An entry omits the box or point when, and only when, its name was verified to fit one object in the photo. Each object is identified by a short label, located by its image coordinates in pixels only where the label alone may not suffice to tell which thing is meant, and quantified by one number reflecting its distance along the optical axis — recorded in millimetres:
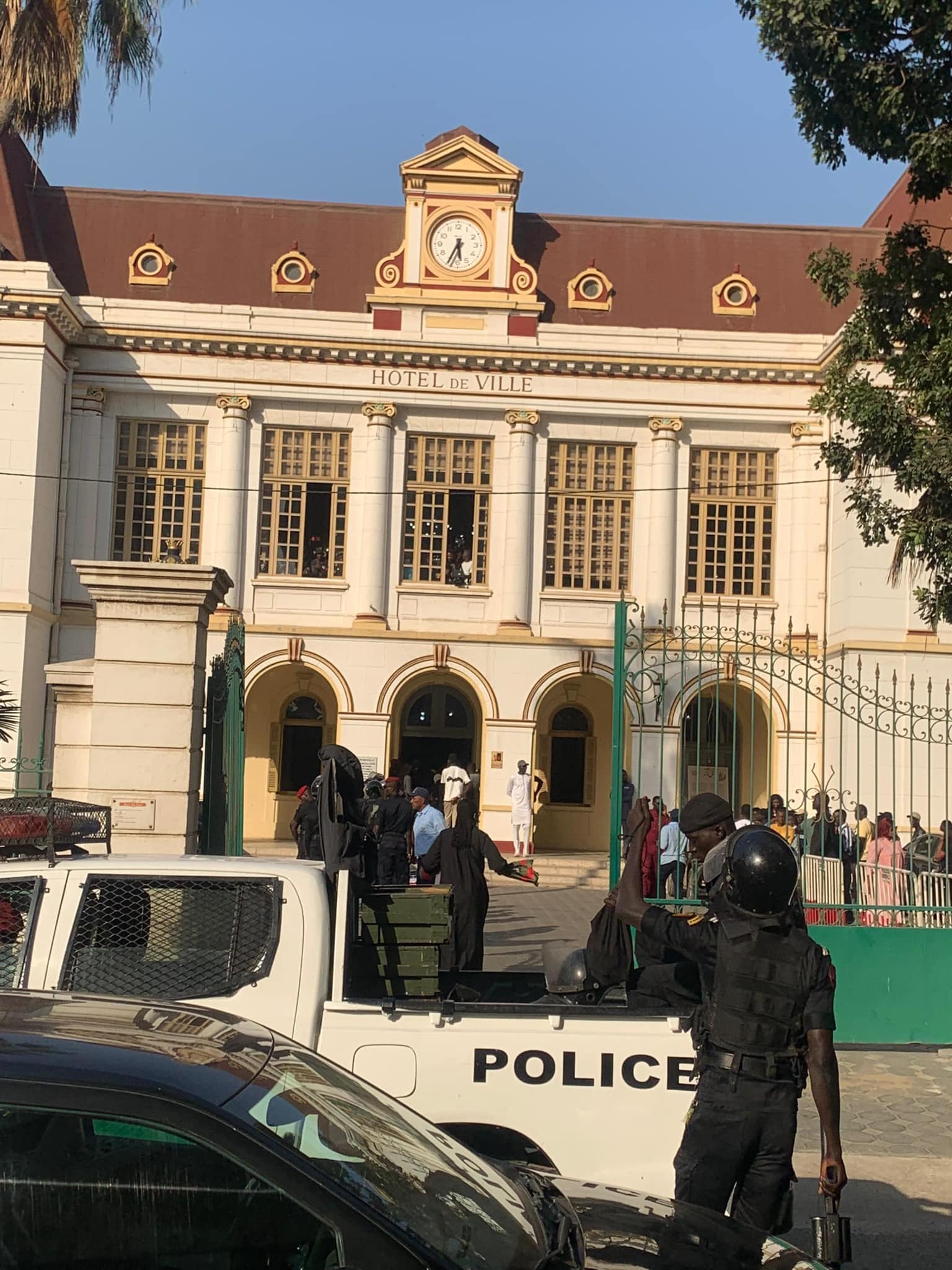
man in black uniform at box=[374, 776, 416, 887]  15508
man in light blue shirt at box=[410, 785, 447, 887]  17391
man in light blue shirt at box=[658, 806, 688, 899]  16875
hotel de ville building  28641
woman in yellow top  12797
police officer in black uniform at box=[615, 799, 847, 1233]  4316
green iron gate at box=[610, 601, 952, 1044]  9742
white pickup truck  4926
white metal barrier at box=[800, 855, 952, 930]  10305
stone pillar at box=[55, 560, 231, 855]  10625
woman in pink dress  10695
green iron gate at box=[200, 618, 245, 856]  11422
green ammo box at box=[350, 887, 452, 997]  5801
